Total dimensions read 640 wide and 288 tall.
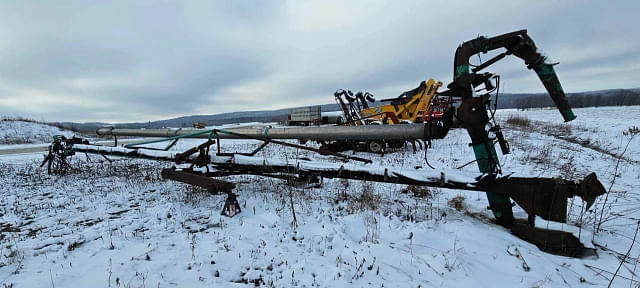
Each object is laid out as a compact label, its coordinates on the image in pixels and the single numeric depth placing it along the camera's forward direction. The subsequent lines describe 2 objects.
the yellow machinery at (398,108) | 11.25
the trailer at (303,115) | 27.23
